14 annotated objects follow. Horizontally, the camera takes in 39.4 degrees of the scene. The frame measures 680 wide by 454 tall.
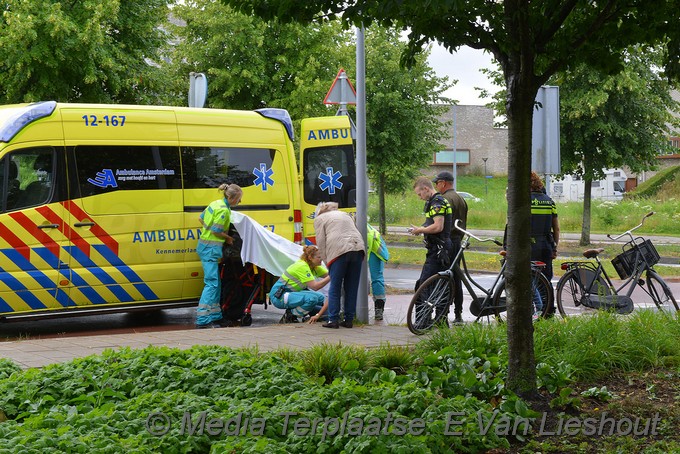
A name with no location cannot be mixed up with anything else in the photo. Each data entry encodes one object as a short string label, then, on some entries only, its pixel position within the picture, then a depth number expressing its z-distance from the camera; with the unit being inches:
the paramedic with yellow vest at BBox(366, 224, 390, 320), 475.2
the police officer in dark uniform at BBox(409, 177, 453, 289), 423.5
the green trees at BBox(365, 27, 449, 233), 1316.4
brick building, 3297.2
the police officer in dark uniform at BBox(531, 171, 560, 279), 435.2
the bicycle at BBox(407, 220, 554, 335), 402.6
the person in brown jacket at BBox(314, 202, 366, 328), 411.8
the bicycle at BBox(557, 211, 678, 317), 441.1
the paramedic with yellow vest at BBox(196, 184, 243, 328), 454.3
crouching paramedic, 448.8
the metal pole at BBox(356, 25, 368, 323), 431.5
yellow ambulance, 419.8
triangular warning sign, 479.8
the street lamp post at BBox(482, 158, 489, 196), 2618.1
